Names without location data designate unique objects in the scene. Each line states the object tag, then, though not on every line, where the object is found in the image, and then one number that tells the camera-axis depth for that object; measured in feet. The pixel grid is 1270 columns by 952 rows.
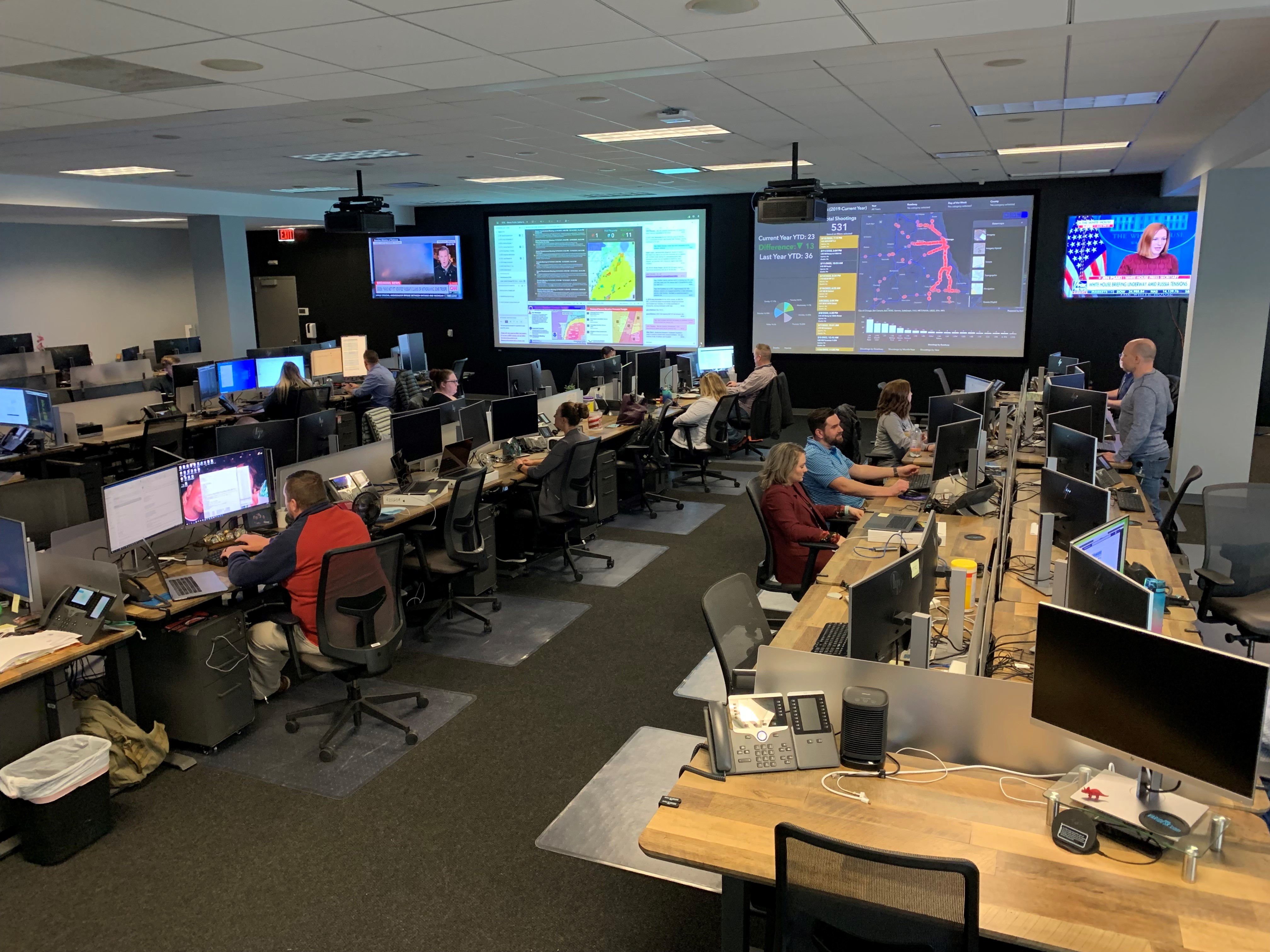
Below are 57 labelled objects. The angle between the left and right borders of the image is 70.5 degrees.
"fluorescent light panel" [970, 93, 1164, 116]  17.72
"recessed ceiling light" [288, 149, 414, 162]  24.56
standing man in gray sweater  20.58
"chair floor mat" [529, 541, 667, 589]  20.81
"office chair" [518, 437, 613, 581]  20.13
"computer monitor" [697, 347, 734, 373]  35.58
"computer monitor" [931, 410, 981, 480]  17.47
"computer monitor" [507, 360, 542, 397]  30.14
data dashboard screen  35.12
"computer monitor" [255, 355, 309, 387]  33.37
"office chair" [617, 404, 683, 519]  25.53
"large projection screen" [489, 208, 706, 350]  40.86
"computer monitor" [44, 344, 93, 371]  36.17
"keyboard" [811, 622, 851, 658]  10.59
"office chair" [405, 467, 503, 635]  16.93
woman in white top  27.78
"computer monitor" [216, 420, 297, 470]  20.88
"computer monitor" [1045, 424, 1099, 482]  15.99
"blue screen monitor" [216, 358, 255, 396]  31.78
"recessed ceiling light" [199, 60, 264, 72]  13.21
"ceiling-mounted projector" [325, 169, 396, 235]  28.37
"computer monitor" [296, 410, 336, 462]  23.56
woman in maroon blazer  15.20
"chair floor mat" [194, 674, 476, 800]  12.60
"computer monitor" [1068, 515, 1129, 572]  10.53
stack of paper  11.05
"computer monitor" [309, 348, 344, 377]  36.60
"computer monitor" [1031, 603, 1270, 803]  6.72
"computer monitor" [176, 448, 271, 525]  14.82
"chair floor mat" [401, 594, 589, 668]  16.76
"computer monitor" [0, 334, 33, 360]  36.42
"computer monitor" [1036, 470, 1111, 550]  12.73
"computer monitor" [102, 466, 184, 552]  13.15
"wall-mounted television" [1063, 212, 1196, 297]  32.83
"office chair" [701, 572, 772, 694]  10.18
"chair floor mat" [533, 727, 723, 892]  10.54
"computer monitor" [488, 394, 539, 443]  23.24
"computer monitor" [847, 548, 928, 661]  9.15
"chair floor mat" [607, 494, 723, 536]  24.84
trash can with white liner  10.58
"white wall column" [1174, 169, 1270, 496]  24.27
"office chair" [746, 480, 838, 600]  14.79
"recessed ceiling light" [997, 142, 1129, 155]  24.52
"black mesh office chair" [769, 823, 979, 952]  5.97
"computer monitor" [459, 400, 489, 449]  22.11
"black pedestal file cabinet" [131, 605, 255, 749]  12.70
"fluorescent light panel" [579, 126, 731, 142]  21.15
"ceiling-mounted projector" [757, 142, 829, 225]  23.18
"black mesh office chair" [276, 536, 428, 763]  12.64
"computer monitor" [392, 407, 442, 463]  20.22
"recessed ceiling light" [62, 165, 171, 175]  28.30
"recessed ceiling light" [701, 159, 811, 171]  28.25
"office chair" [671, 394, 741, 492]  27.84
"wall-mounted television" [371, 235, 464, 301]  45.88
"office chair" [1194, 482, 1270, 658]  14.90
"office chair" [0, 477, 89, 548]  16.03
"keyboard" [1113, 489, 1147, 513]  16.83
